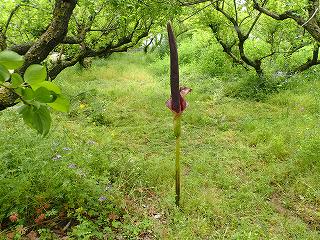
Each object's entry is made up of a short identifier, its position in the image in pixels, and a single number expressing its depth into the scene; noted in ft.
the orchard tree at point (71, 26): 11.35
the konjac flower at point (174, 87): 10.75
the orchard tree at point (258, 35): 34.32
